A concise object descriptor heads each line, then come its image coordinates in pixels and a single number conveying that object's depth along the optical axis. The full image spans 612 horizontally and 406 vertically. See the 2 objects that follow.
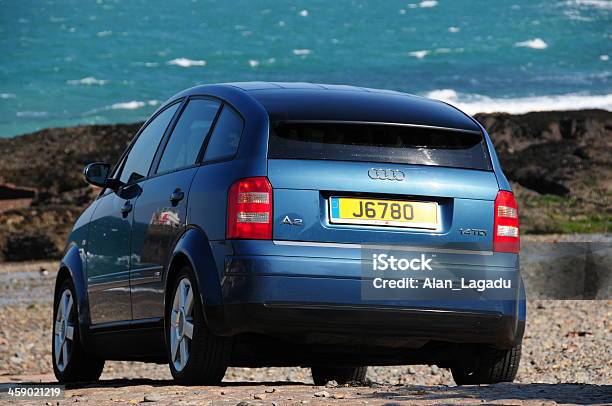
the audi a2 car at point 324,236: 13.97
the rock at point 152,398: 13.69
